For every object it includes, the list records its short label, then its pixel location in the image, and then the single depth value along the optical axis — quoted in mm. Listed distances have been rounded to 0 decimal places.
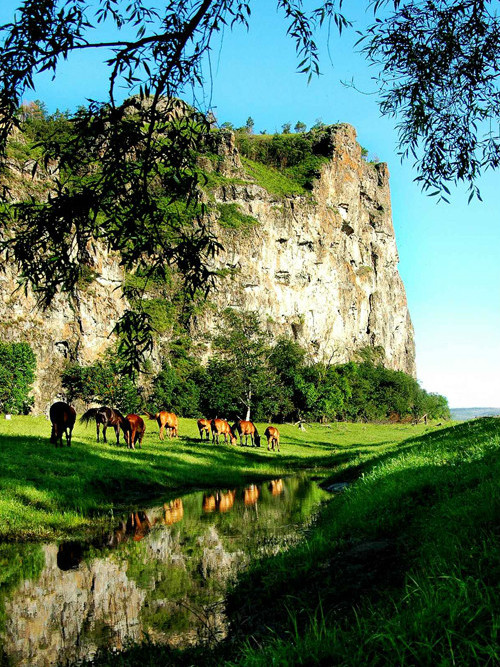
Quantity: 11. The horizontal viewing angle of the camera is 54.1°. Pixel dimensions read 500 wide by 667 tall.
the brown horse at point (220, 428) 38938
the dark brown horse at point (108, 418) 25406
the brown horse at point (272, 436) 41625
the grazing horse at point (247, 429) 42031
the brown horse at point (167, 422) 35938
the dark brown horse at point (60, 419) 20859
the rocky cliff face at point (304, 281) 81938
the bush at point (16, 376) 64812
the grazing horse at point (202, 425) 40906
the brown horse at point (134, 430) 25664
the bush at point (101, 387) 72812
